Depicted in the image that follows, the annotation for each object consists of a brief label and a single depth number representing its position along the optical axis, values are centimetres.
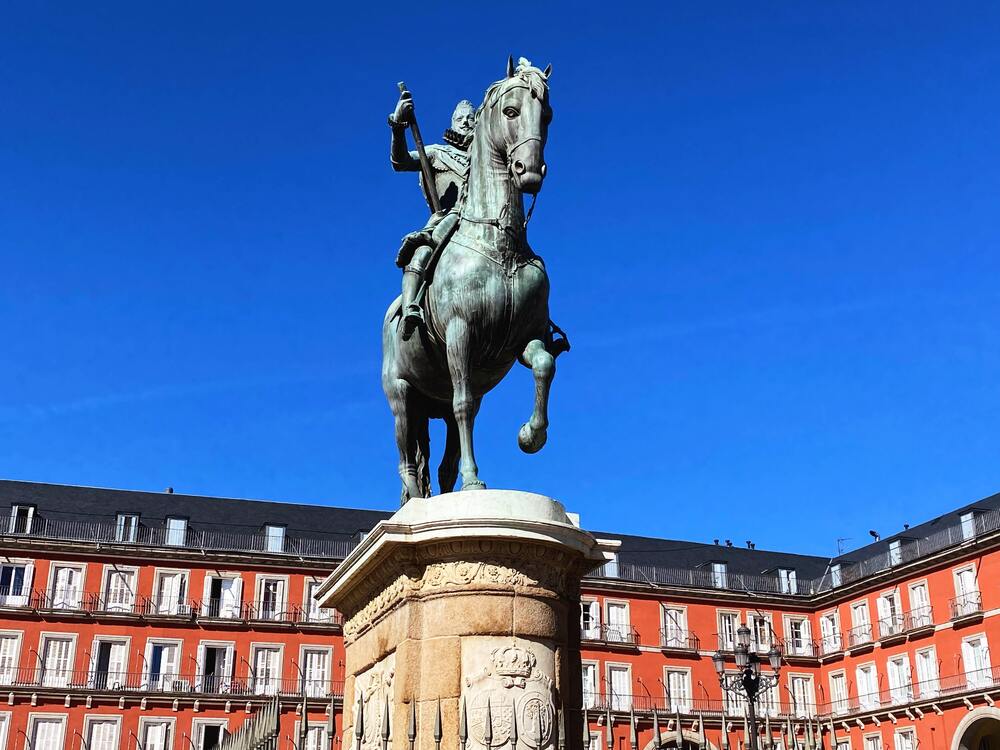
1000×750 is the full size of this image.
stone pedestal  663
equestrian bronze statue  754
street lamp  1964
